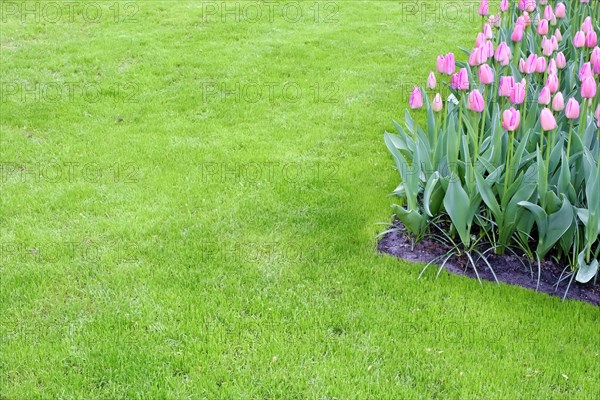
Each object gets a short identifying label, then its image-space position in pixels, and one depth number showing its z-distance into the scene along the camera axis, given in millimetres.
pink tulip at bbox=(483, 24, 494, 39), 4574
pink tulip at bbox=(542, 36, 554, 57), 4469
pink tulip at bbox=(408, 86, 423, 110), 3945
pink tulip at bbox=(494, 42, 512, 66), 4152
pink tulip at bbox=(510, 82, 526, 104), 3756
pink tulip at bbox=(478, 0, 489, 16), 5004
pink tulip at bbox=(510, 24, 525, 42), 4656
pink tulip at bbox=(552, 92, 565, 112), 3650
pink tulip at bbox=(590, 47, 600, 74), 3982
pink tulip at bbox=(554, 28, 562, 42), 4866
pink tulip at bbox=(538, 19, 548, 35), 4715
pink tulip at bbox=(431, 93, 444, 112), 4066
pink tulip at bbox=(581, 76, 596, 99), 3723
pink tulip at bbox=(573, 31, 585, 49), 4496
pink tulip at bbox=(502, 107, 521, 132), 3648
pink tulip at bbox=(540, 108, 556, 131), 3573
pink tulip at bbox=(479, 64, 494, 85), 3938
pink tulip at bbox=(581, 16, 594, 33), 4615
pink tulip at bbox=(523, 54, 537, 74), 4133
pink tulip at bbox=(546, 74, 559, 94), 3783
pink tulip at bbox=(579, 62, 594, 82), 3885
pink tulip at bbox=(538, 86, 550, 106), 3715
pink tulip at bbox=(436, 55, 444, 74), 4090
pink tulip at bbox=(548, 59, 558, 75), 3951
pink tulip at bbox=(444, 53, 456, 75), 4027
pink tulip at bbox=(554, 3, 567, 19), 5238
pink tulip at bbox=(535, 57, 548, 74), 4145
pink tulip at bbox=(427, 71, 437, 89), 4062
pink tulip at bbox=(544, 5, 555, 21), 5074
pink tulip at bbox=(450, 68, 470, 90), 4027
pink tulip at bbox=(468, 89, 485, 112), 3811
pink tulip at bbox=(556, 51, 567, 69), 4461
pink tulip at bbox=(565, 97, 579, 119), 3646
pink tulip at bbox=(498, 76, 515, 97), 3901
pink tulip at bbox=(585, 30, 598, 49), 4484
